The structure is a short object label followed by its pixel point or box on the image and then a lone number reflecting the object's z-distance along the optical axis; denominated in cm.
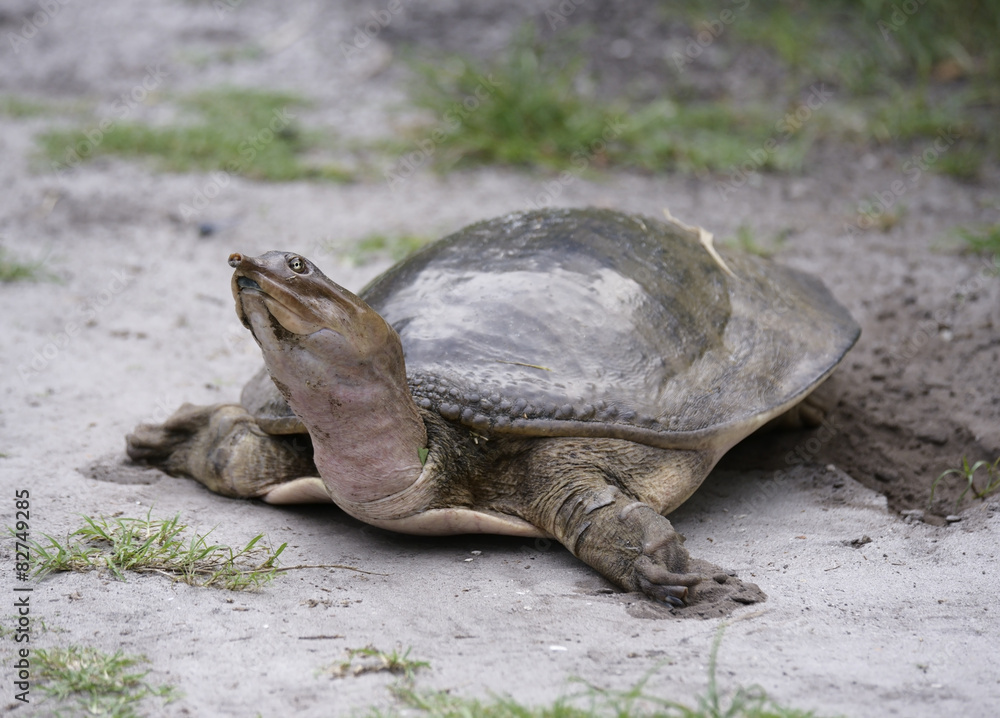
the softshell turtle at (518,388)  461
